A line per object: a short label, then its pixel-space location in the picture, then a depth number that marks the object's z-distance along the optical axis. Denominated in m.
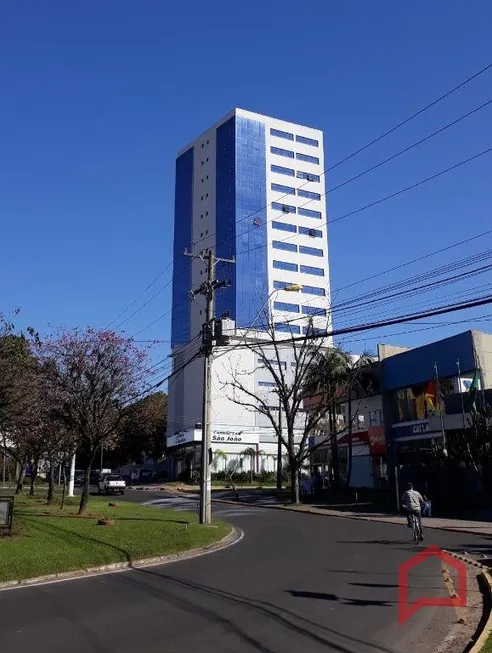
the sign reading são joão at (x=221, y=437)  76.80
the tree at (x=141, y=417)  28.88
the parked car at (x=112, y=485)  49.69
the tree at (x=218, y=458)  73.10
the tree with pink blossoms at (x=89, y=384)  26.50
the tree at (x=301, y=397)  39.24
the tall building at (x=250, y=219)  101.44
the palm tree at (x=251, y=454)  76.94
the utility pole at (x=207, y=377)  24.05
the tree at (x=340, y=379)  42.06
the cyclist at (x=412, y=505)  18.58
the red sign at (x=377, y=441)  40.28
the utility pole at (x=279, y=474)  53.28
